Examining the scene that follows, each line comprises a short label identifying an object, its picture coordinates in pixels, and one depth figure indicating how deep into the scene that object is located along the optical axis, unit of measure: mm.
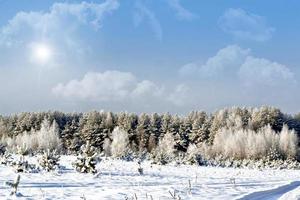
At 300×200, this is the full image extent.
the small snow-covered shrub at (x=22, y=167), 23766
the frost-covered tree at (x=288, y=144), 81500
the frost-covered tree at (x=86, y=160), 24953
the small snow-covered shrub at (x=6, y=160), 27572
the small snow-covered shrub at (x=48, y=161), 25031
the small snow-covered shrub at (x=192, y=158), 42469
